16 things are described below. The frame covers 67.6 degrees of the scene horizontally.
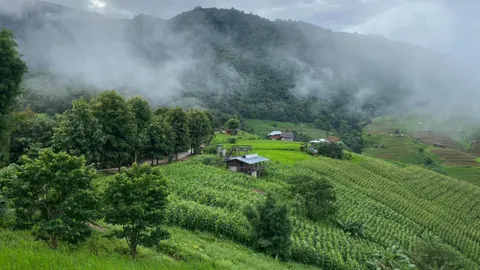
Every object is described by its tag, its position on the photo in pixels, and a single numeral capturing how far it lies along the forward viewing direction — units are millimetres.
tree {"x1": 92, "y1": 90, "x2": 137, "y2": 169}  35625
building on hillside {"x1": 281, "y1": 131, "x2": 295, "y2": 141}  107869
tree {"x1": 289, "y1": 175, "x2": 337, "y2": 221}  36406
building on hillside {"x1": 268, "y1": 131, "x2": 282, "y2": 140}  108500
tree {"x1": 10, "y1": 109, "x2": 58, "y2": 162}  37312
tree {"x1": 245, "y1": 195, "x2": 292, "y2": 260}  23078
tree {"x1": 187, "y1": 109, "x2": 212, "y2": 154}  59906
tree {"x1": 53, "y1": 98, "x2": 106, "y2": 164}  31477
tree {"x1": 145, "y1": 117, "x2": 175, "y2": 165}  45312
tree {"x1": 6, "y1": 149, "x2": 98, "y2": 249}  13414
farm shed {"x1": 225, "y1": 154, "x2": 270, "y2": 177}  50222
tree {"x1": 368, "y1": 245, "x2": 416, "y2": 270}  26312
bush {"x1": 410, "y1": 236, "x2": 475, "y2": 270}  28853
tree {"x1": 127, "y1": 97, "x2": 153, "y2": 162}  42431
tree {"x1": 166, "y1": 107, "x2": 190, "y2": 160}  53094
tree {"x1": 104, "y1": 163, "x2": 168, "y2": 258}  14398
